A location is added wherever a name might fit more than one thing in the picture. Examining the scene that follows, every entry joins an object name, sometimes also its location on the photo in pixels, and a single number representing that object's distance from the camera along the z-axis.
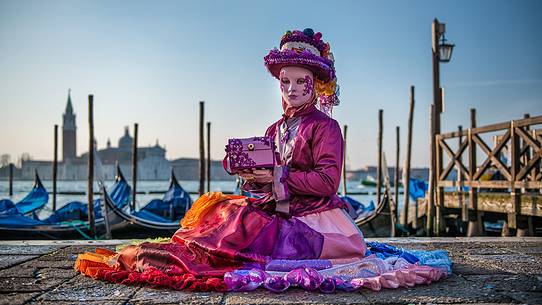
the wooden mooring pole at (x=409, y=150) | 13.11
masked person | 2.41
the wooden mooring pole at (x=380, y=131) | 16.69
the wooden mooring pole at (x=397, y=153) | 17.15
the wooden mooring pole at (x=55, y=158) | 19.52
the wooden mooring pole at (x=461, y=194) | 9.11
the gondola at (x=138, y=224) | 10.56
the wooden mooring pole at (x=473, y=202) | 8.73
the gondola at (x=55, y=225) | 10.23
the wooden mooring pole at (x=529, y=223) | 7.40
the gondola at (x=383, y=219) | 11.17
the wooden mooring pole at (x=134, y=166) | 17.72
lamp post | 9.83
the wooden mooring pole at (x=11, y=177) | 30.01
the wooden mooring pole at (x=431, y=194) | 10.20
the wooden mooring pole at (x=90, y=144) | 11.98
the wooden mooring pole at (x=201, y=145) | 14.66
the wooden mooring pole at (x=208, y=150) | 18.16
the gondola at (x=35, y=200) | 15.17
